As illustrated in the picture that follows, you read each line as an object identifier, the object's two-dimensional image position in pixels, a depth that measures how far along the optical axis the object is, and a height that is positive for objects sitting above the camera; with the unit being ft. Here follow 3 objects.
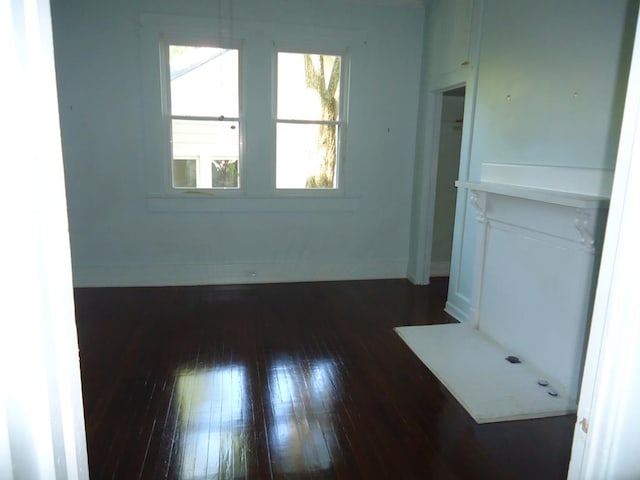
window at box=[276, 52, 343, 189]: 15.51 +0.95
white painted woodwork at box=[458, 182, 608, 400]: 8.43 -2.50
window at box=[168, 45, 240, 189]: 14.79 +0.91
